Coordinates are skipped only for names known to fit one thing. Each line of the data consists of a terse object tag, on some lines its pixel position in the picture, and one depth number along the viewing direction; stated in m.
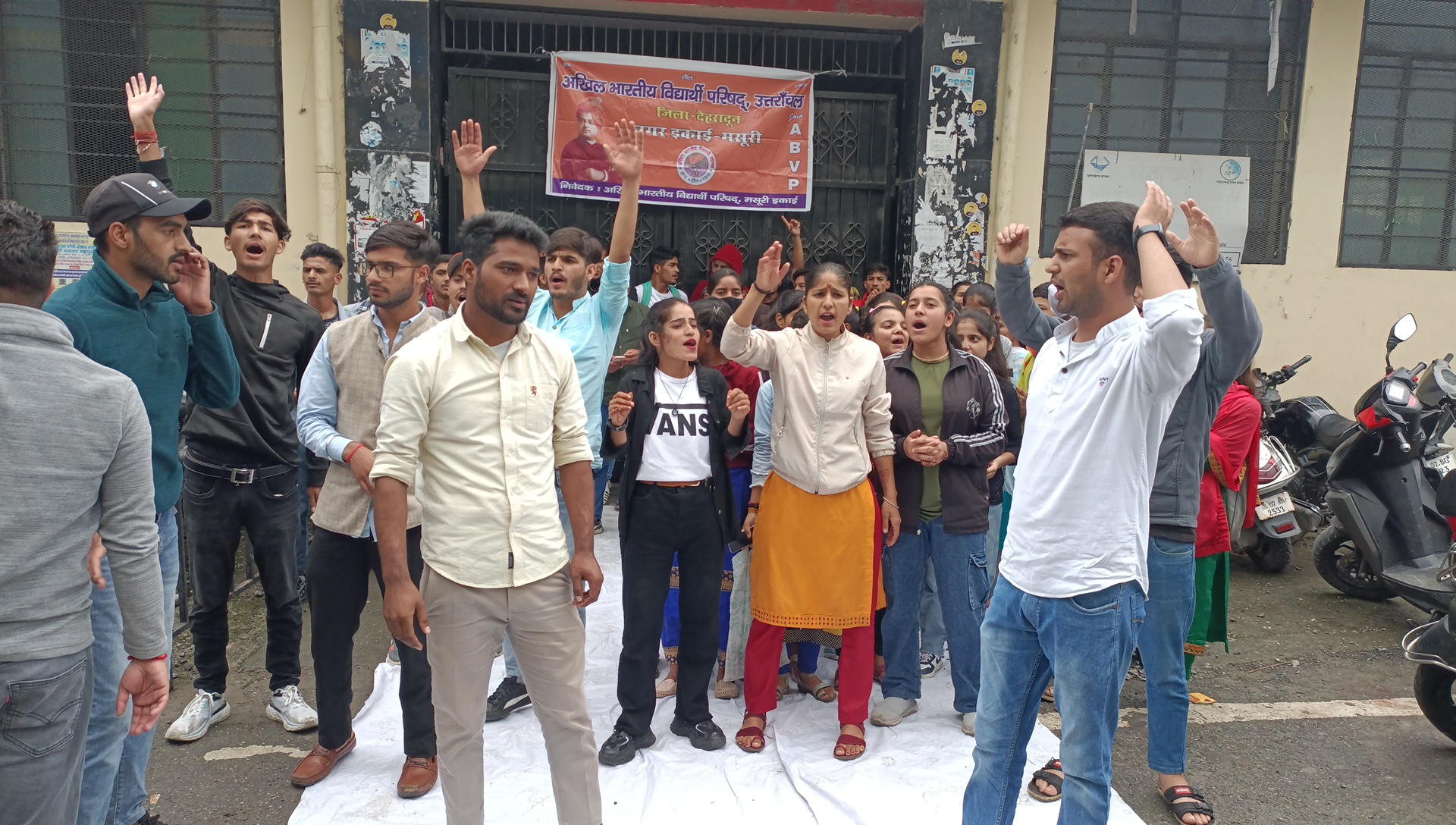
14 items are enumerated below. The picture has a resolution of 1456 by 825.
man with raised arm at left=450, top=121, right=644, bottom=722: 4.08
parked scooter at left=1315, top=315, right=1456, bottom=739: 5.42
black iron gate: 8.33
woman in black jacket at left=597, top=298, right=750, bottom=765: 3.85
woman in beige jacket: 3.96
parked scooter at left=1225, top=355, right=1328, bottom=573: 6.23
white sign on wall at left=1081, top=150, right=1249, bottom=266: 8.62
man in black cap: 2.57
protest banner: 8.09
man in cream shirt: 2.73
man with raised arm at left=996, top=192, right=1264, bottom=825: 3.22
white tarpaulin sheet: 3.46
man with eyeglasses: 3.46
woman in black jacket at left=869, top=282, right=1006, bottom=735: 4.14
